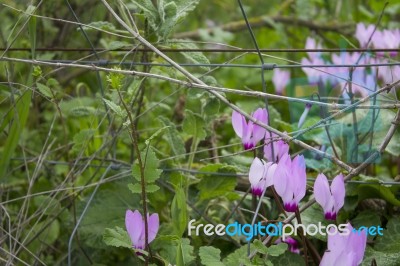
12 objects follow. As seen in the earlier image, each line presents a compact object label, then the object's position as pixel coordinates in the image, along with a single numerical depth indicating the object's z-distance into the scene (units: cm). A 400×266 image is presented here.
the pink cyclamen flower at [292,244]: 105
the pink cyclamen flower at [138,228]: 100
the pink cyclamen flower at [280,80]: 128
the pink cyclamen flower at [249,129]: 103
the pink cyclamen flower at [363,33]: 124
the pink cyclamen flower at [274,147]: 102
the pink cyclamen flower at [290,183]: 99
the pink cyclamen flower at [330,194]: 99
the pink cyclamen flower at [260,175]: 100
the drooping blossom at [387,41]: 122
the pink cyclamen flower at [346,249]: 96
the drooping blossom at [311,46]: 126
